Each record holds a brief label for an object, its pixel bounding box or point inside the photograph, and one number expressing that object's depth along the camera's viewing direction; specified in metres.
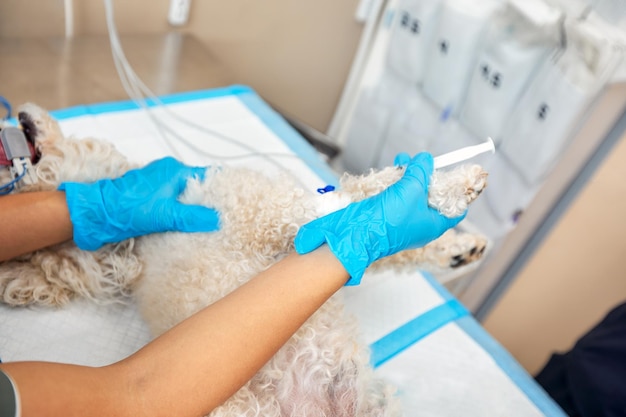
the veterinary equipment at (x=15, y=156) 0.85
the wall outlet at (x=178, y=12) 1.49
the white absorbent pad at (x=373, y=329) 0.88
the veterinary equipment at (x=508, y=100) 1.18
